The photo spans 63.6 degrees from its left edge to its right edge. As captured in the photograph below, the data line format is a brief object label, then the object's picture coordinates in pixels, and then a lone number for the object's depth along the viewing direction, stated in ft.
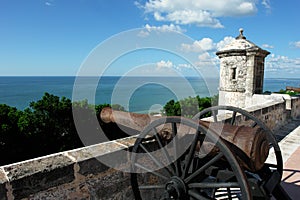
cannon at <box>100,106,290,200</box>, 5.87
